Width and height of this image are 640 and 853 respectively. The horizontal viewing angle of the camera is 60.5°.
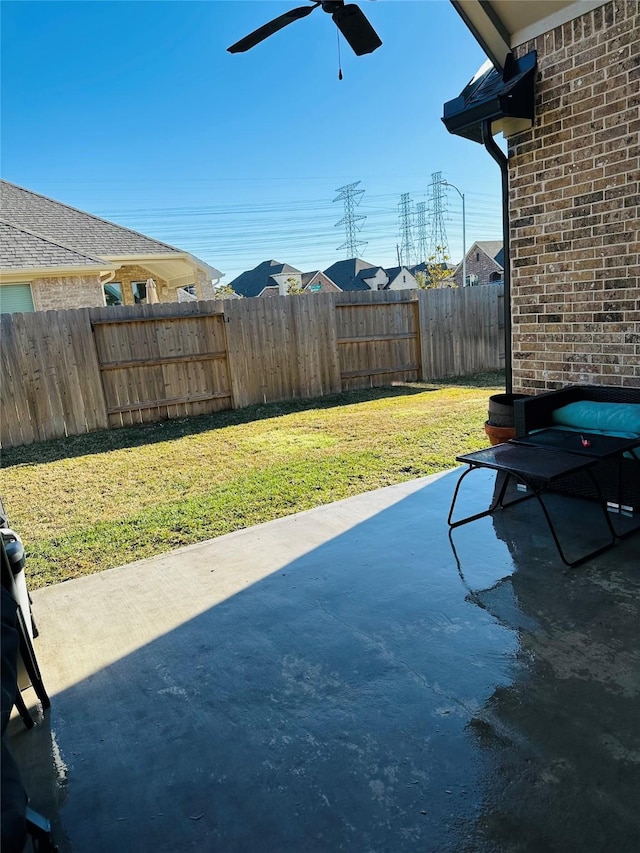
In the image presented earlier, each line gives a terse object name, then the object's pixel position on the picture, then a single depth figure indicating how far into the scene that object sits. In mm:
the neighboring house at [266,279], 43312
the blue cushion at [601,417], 3623
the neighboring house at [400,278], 43406
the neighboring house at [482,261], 38344
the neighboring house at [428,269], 35847
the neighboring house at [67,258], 10055
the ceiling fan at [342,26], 3447
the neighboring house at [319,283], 42312
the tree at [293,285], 40931
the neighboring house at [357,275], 42344
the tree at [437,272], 34812
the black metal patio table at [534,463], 2955
